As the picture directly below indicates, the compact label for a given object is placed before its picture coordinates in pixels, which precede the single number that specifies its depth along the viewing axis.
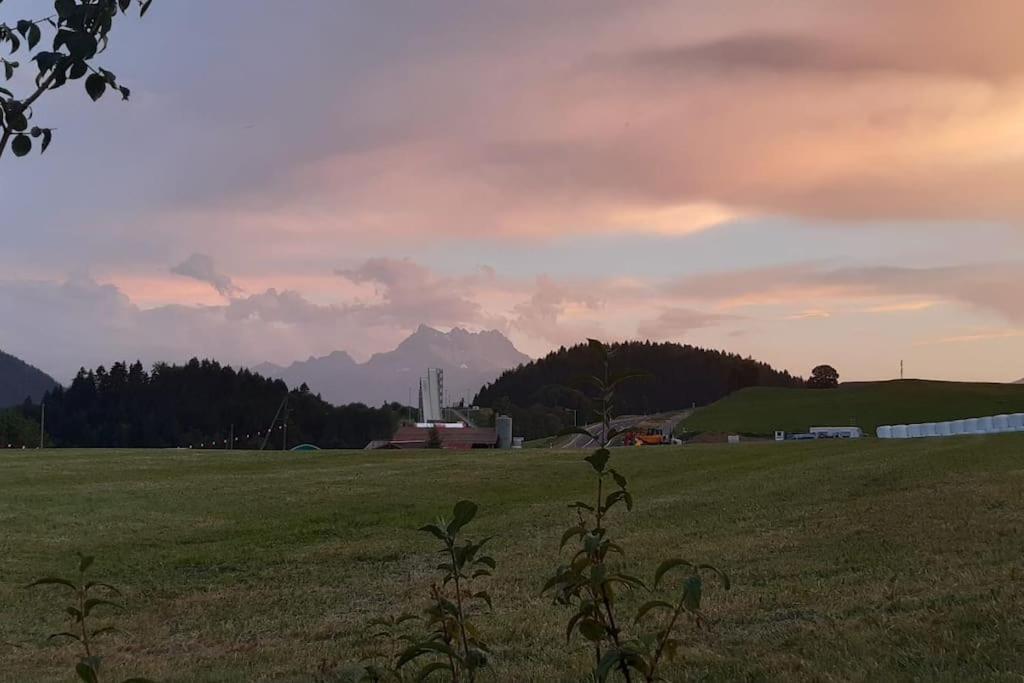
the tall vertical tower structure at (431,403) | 100.38
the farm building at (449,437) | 74.94
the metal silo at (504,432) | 70.06
